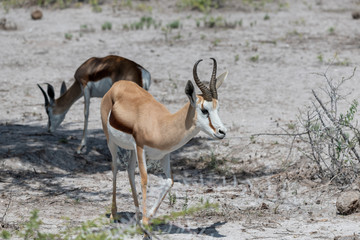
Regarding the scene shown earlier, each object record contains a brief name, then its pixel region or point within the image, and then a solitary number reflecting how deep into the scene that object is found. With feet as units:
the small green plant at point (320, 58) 81.56
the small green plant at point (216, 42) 93.26
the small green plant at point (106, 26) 103.19
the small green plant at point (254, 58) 84.99
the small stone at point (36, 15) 111.14
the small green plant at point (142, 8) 118.79
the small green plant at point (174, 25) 104.06
